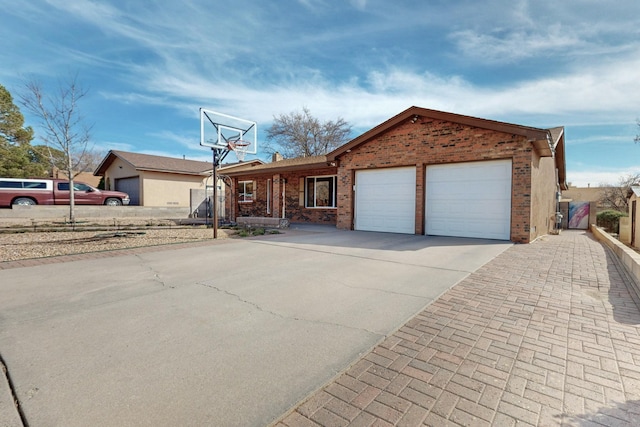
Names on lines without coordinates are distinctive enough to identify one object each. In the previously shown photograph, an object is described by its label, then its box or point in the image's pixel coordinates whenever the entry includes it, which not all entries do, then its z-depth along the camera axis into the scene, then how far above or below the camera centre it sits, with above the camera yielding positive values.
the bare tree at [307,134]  31.02 +6.92
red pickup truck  16.52 +0.37
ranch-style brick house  9.02 +0.92
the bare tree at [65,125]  12.80 +3.37
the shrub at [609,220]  17.92 -0.92
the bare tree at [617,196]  27.73 +0.89
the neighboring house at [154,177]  21.77 +1.78
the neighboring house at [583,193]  39.01 +1.52
